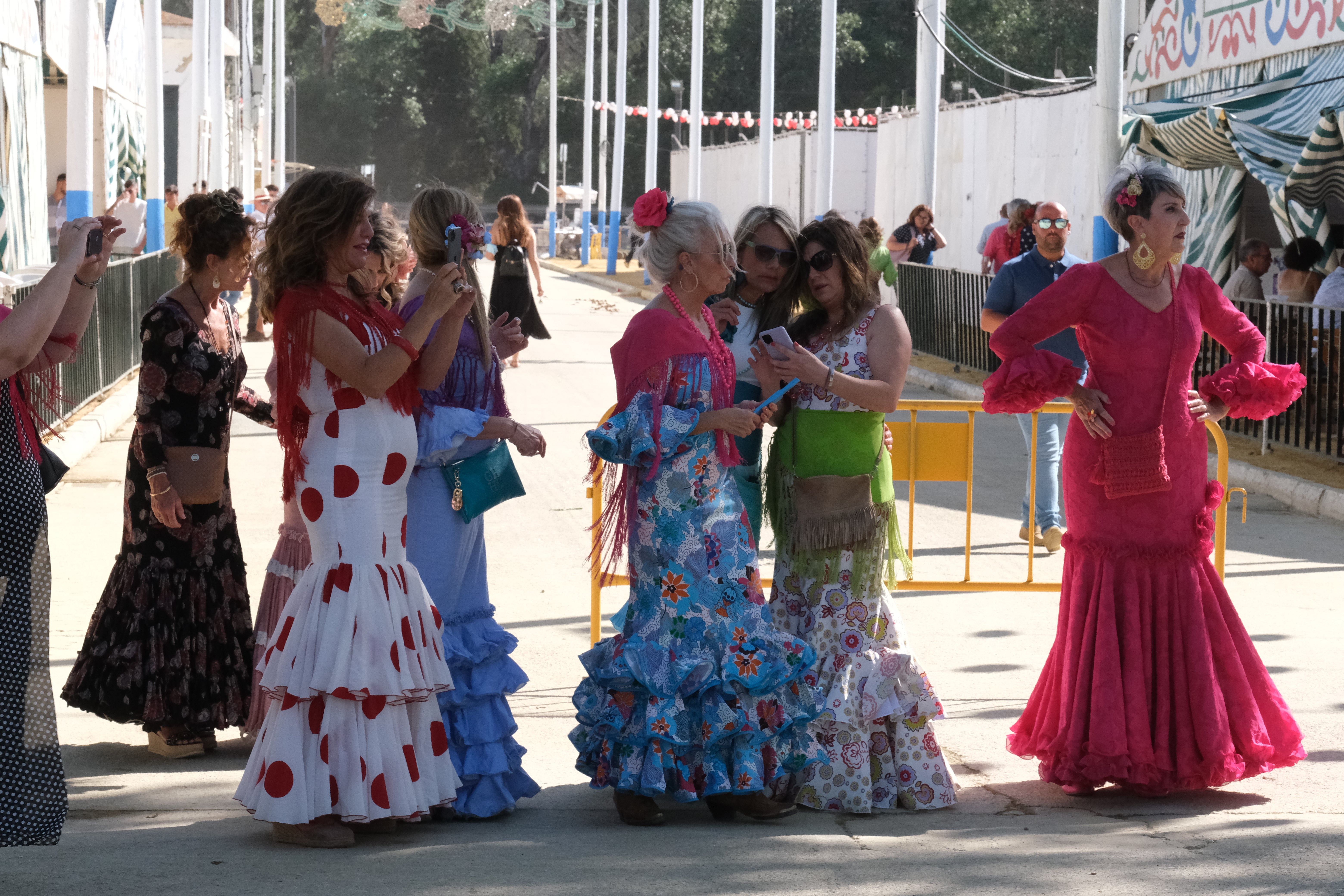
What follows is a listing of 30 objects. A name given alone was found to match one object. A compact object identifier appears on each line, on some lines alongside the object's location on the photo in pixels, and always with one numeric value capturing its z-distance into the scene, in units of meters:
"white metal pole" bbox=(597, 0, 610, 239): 52.56
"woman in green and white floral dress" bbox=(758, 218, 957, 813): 4.92
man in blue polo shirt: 8.91
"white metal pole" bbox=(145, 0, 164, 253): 23.20
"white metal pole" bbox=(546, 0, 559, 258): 55.50
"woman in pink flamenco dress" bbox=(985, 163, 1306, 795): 4.98
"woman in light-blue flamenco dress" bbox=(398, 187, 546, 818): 4.73
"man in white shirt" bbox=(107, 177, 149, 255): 24.83
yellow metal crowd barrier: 7.34
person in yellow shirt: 25.58
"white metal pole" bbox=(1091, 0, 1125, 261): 14.81
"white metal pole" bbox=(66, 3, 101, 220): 15.95
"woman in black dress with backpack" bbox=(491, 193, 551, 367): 15.87
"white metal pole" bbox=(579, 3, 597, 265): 53.06
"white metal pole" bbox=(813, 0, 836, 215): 25.59
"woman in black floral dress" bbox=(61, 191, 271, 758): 5.33
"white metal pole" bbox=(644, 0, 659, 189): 42.81
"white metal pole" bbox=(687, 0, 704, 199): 35.41
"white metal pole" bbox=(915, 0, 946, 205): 24.00
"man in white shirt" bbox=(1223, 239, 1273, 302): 14.56
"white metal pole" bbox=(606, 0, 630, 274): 46.19
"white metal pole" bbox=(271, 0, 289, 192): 47.03
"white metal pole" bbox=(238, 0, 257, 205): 49.75
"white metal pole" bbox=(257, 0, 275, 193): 53.34
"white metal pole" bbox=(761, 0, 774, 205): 29.03
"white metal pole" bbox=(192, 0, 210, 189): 29.30
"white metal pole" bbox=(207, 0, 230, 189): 31.72
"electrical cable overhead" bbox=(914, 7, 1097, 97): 23.84
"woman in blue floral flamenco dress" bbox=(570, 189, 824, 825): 4.59
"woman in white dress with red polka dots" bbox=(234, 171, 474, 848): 4.32
